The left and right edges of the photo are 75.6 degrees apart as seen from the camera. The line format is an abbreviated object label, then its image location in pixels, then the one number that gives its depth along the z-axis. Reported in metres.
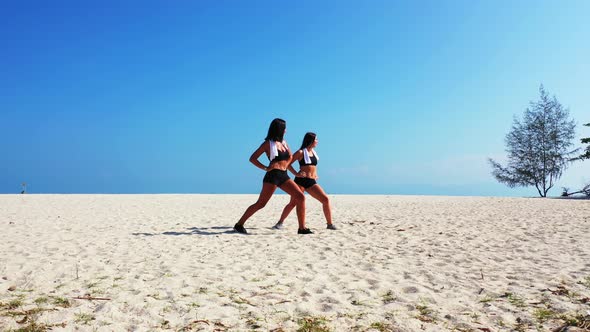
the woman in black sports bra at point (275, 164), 8.06
